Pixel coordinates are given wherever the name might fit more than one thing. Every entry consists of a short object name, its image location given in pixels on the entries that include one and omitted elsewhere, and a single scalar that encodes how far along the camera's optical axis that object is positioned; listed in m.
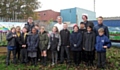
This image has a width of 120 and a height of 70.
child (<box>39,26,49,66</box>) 3.46
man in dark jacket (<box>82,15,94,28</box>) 3.28
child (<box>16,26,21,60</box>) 3.55
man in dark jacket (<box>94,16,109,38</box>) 3.11
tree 13.52
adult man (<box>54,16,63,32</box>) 3.58
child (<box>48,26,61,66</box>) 3.43
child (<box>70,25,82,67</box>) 3.26
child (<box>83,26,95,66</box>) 3.16
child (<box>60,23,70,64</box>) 3.42
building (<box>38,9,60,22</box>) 23.47
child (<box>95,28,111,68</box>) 3.01
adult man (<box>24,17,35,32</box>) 3.76
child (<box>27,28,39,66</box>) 3.44
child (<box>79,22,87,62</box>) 3.31
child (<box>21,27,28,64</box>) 3.53
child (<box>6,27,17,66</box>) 3.55
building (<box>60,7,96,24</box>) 17.57
